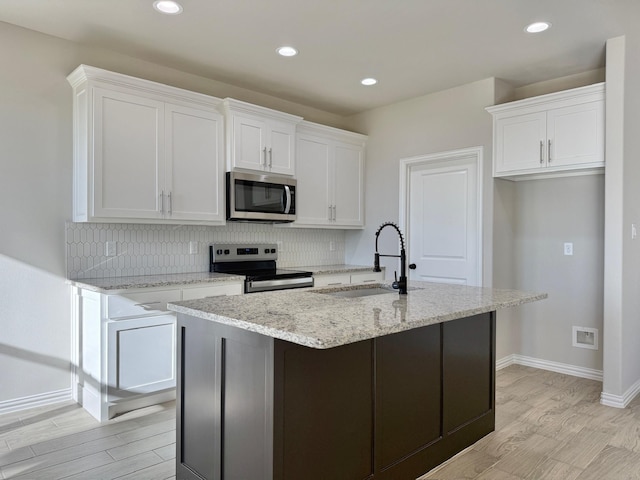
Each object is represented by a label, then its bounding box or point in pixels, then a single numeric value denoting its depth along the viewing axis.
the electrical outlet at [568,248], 4.07
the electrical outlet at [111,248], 3.52
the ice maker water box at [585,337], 3.95
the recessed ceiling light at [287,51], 3.50
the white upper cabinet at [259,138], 3.92
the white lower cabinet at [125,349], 2.97
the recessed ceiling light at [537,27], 3.06
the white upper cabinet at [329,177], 4.61
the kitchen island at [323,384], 1.68
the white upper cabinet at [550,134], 3.46
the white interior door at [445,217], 4.28
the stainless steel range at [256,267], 3.80
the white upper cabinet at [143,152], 3.19
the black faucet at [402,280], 2.53
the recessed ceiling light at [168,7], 2.79
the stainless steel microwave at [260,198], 3.94
